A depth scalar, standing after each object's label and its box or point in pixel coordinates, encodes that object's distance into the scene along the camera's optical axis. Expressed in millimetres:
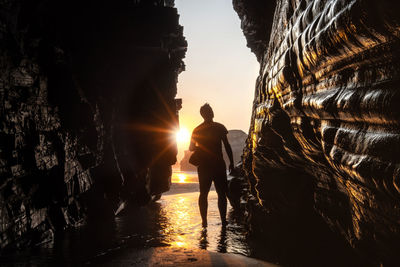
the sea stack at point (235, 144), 58544
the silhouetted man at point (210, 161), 4160
